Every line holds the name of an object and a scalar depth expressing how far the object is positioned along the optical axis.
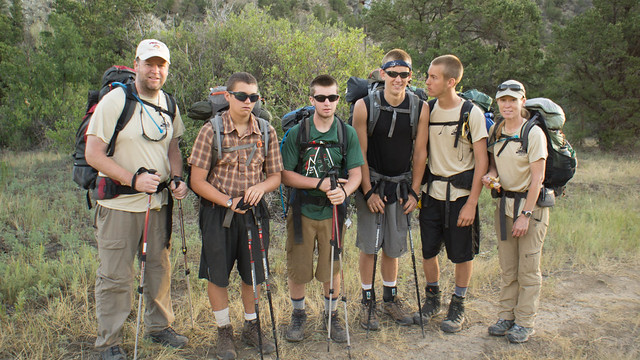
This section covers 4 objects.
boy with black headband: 4.00
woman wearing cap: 3.80
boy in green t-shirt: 3.81
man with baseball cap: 3.27
